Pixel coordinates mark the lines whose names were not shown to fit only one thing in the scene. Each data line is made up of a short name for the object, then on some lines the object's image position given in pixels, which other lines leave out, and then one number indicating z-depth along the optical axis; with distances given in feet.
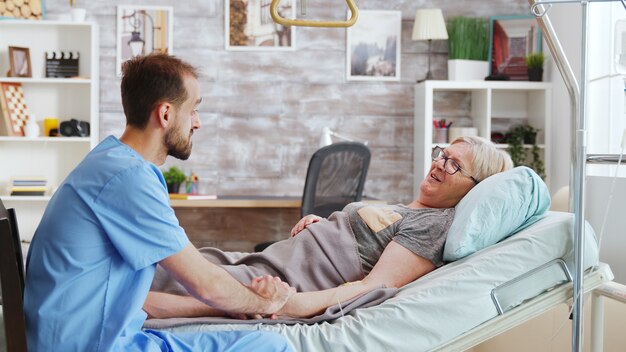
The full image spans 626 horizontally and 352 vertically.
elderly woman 7.12
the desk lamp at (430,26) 16.17
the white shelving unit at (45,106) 16.44
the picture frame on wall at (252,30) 16.72
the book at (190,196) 15.43
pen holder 16.46
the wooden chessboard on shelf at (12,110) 15.83
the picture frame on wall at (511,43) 16.87
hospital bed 6.56
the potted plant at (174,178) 15.93
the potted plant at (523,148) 16.22
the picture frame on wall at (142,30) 16.58
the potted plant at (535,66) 16.35
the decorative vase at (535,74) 16.40
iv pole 6.49
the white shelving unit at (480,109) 16.07
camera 16.03
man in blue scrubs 5.69
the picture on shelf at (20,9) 15.98
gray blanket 7.63
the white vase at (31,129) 15.97
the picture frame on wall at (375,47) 16.92
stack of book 15.87
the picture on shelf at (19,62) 16.02
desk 16.87
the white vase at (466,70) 16.49
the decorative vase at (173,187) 15.98
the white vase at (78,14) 15.81
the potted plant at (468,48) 16.56
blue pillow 7.28
